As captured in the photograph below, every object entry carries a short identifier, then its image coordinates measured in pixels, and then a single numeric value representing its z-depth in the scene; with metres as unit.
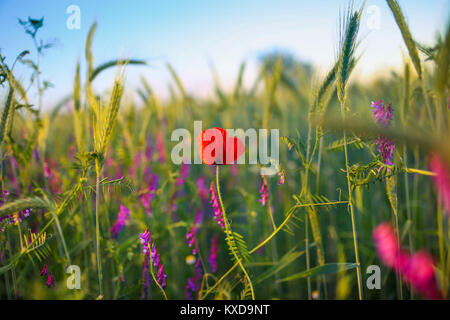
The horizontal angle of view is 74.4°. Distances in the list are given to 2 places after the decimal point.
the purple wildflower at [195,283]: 0.87
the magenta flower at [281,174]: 0.61
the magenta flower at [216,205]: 0.66
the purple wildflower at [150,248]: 0.63
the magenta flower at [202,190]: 1.30
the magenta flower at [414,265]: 0.42
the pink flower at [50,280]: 0.74
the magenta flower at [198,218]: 1.09
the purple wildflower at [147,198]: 1.02
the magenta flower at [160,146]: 1.59
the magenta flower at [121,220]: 0.91
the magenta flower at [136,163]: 1.28
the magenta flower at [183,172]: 1.21
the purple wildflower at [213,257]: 0.92
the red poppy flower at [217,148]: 0.59
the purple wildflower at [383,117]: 0.63
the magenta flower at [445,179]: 0.29
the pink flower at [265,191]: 0.70
